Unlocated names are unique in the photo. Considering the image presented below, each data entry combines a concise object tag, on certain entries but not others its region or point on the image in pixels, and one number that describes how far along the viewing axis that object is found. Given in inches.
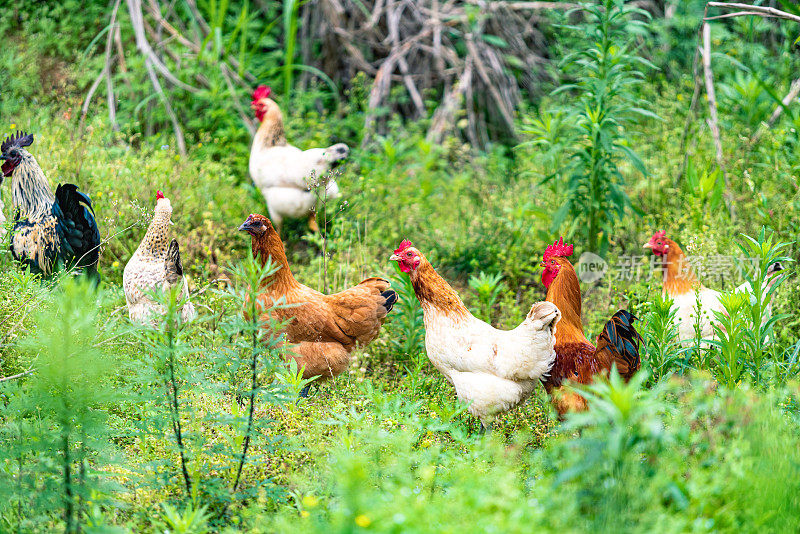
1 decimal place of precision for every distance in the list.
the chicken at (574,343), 259.8
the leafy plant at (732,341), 270.5
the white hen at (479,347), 264.7
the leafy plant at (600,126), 348.8
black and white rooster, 327.0
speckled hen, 307.7
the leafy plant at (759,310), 268.8
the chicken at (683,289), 315.3
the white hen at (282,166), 415.2
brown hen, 305.3
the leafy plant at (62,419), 182.2
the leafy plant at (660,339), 280.2
